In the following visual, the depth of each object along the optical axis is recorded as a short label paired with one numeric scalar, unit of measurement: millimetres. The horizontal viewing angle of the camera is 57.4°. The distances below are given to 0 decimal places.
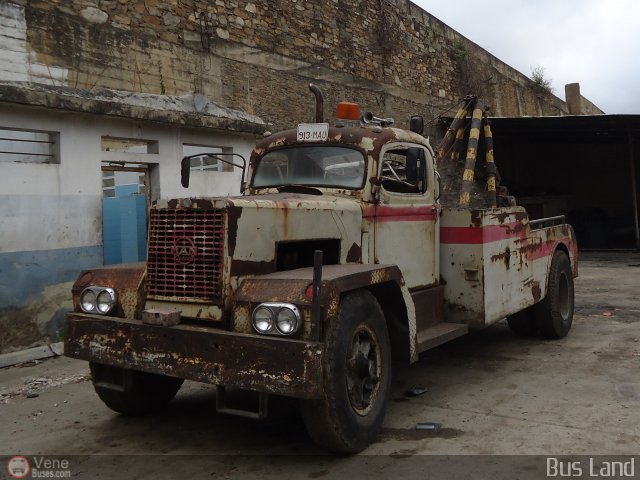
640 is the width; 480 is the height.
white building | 6328
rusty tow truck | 3260
